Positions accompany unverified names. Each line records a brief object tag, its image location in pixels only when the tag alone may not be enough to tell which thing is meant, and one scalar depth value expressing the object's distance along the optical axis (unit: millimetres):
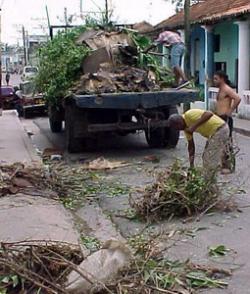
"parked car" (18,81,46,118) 25938
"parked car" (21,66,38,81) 15181
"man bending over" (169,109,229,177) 9109
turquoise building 21781
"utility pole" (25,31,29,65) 87812
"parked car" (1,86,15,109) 32156
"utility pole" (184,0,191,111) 23906
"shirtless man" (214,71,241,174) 11031
